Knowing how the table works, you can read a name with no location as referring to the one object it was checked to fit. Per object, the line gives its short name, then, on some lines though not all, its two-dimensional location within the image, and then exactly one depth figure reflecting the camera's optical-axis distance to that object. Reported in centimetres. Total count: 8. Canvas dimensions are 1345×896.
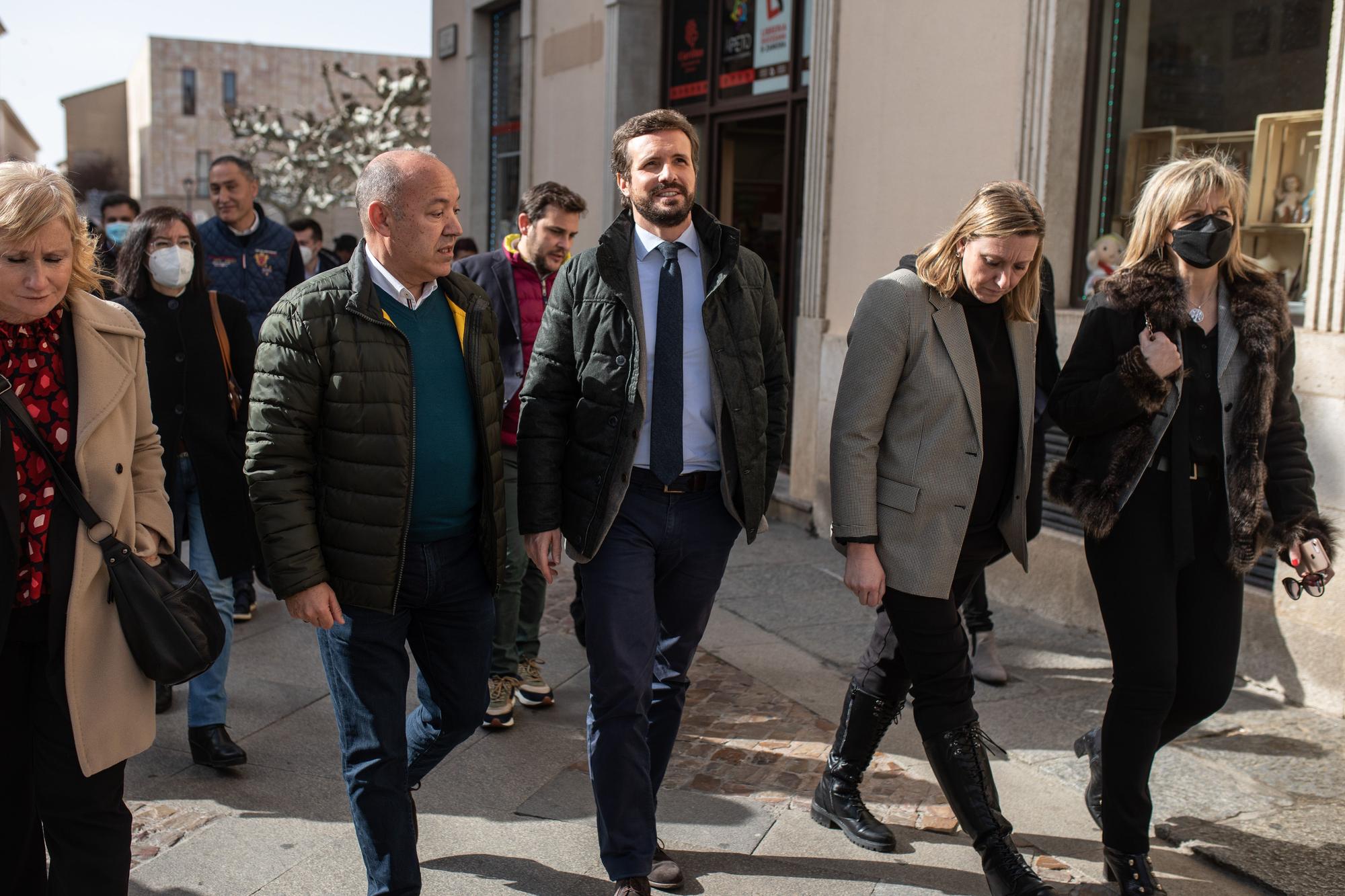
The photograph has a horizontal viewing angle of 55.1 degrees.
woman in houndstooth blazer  335
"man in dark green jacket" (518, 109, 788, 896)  327
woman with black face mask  333
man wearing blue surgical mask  795
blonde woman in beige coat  260
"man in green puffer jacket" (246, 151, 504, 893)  292
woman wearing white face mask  436
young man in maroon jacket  472
